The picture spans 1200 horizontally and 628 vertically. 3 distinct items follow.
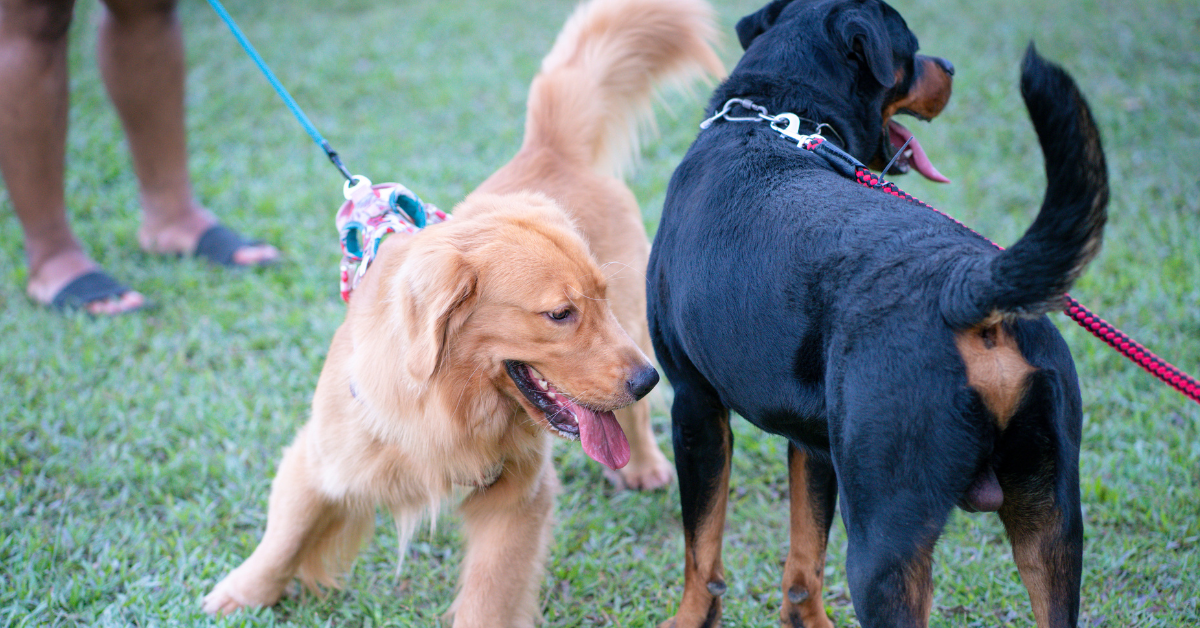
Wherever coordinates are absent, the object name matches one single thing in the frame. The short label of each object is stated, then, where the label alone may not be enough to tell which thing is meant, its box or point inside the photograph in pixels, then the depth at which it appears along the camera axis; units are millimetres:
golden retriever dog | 2342
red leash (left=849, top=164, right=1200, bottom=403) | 2045
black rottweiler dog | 1625
